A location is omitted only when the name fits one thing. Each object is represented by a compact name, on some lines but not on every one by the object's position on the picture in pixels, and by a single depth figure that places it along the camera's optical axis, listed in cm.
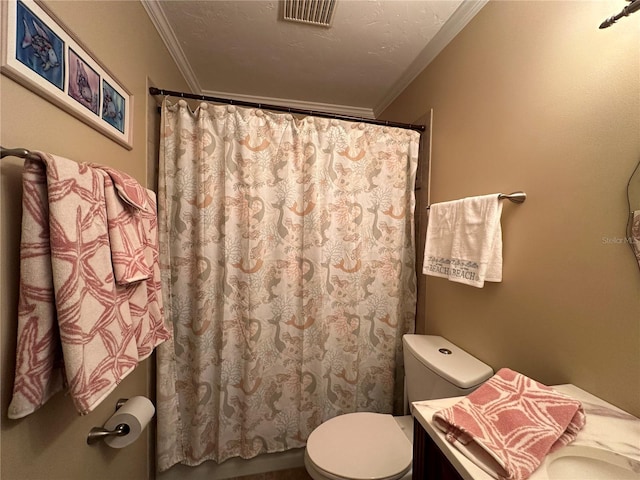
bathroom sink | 53
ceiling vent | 119
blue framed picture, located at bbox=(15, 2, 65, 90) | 57
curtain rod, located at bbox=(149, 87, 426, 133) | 124
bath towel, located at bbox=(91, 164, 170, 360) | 71
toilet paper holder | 82
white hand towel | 102
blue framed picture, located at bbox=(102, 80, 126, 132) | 87
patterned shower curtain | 130
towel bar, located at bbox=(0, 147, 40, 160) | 51
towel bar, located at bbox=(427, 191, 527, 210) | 96
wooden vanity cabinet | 61
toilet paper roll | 86
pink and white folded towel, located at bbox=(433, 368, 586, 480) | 52
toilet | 100
